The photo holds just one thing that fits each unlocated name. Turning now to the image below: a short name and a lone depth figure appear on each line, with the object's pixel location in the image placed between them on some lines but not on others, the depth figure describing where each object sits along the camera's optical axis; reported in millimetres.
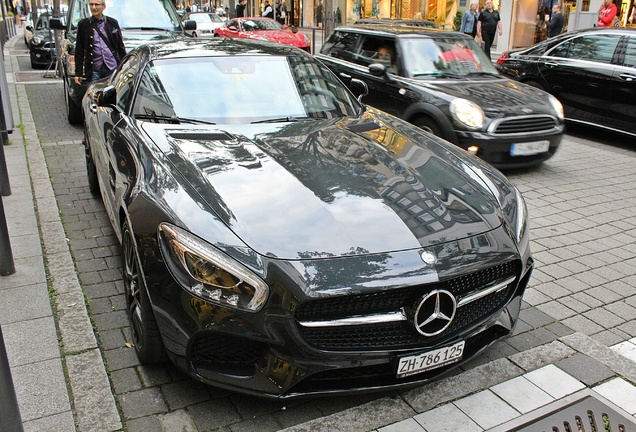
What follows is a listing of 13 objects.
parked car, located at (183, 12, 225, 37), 23438
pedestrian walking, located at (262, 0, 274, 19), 27484
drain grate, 2840
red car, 18000
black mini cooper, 6750
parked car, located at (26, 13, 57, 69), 15547
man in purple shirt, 7789
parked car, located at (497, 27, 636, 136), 8445
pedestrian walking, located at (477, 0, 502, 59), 16016
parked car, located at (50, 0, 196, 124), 9109
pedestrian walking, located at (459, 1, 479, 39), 16469
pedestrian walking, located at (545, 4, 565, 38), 15977
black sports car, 2592
